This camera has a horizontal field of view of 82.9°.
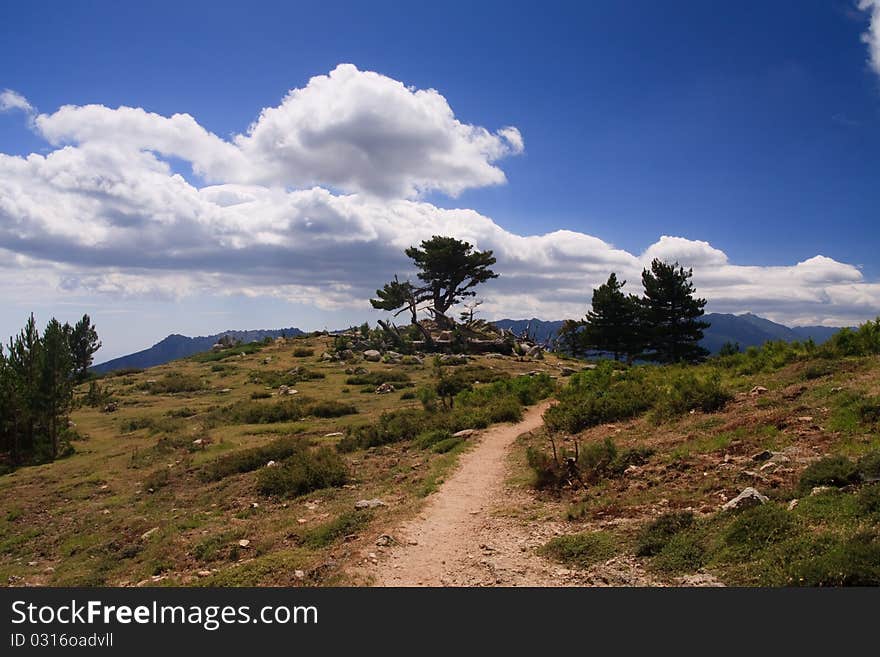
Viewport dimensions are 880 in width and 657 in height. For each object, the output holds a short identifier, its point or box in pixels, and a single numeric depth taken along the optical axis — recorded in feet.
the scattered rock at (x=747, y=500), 26.05
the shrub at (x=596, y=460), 39.50
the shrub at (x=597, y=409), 58.03
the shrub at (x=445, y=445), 56.13
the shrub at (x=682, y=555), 22.94
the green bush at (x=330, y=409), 88.28
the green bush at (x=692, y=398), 52.37
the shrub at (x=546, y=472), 39.27
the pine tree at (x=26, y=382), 78.07
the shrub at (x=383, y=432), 62.44
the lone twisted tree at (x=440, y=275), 213.05
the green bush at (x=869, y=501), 22.70
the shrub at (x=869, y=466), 25.77
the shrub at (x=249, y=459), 56.18
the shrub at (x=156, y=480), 54.44
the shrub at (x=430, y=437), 60.18
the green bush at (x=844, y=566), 18.28
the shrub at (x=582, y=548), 25.32
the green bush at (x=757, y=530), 22.43
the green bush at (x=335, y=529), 32.17
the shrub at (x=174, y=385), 133.18
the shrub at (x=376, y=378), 120.98
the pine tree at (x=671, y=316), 153.38
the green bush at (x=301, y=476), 46.11
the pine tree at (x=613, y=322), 164.14
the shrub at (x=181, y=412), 98.81
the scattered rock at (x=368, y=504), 37.88
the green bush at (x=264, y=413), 87.40
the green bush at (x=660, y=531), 25.01
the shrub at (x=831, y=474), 26.40
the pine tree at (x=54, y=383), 78.89
